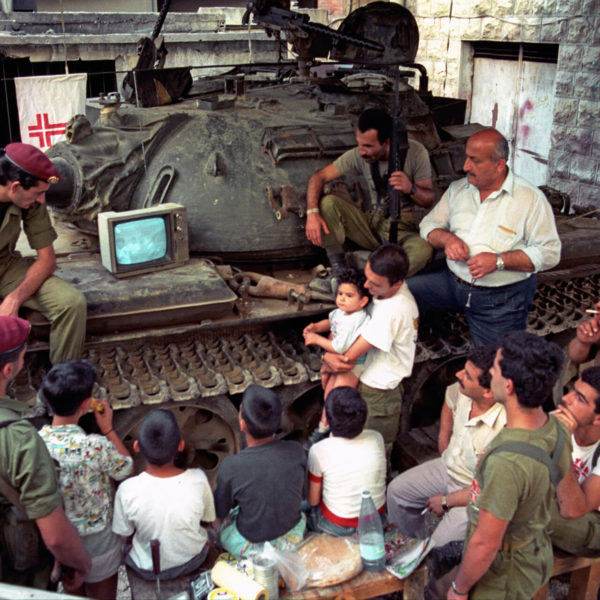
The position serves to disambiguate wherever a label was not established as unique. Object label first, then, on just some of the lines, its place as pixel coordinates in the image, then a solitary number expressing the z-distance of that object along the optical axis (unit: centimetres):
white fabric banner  1168
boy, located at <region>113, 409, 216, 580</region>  394
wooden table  404
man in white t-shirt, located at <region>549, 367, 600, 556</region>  398
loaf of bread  411
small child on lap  500
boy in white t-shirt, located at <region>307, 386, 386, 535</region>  428
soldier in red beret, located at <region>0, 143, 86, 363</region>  486
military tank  539
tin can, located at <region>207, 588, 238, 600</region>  384
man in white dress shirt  532
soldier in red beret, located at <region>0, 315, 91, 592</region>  348
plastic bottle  415
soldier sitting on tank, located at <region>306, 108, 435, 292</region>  582
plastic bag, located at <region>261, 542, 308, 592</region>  407
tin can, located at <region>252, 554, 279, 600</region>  391
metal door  1254
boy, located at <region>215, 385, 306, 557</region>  411
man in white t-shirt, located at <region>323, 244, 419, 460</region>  490
